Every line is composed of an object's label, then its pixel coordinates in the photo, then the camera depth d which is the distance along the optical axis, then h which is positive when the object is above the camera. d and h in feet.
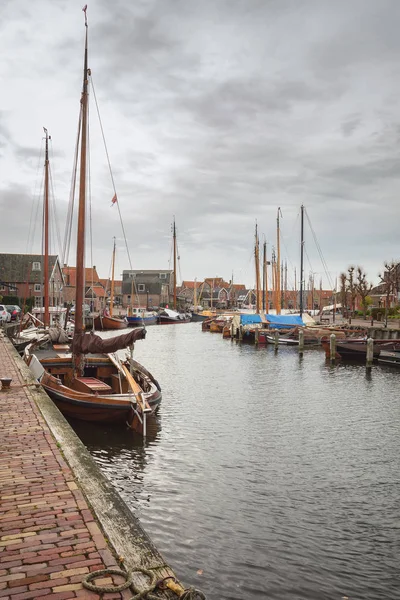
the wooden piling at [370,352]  98.95 -9.97
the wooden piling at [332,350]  109.60 -10.57
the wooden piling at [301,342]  125.70 -10.13
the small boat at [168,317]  269.64 -8.83
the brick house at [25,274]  260.42 +13.88
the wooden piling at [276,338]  130.65 -9.76
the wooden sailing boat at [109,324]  204.95 -9.85
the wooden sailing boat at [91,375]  46.55 -8.63
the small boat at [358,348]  106.83 -9.90
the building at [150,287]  391.65 +10.94
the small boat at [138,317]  232.12 -8.20
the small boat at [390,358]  103.20 -11.55
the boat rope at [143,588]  14.97 -8.96
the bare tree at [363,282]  216.70 +9.68
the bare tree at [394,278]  200.29 +10.82
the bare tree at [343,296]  257.48 +3.88
